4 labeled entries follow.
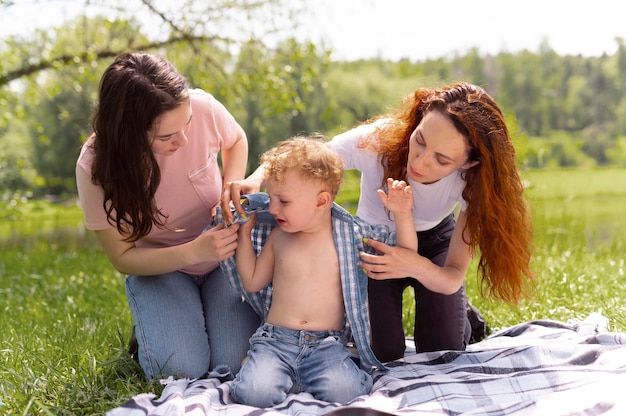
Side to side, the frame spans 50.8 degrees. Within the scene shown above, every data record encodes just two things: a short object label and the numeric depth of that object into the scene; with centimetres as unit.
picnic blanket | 206
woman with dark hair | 226
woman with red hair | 234
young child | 226
